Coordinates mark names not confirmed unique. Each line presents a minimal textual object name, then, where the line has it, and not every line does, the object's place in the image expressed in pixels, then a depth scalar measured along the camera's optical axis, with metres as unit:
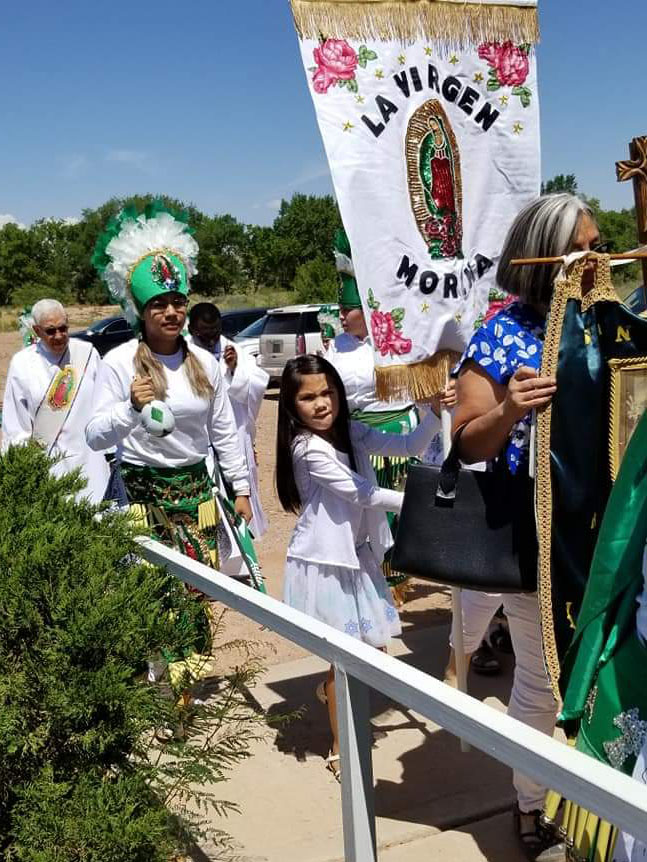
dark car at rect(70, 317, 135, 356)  20.56
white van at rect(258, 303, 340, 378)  16.92
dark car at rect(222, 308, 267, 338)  21.11
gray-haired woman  2.46
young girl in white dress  3.58
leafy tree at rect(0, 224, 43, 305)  61.16
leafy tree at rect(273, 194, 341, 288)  54.31
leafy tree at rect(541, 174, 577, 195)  50.44
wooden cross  2.39
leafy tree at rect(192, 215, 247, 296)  54.03
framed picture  2.32
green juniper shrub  1.85
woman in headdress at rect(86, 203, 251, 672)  4.02
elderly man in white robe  5.03
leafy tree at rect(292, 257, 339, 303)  31.22
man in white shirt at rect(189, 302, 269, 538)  6.23
